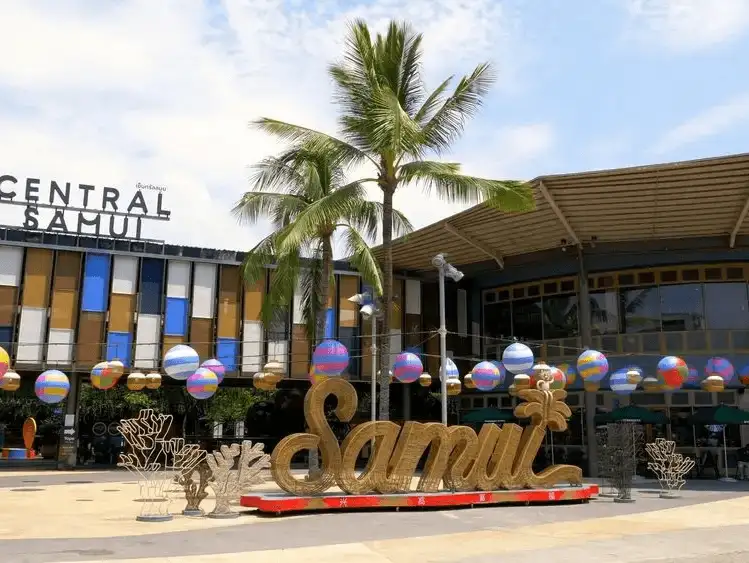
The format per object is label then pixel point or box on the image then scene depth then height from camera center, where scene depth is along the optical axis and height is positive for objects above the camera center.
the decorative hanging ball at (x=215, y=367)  20.56 +1.29
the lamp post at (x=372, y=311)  19.44 +2.71
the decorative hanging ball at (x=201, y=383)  19.77 +0.82
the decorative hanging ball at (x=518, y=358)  19.36 +1.53
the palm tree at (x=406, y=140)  18.78 +7.27
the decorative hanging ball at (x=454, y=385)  23.73 +0.99
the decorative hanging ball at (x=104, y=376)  21.02 +1.05
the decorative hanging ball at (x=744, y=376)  25.16 +1.46
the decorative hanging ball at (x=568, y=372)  26.22 +1.61
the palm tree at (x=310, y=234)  20.52 +5.37
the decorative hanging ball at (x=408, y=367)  21.12 +1.38
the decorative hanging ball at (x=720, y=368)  24.39 +1.65
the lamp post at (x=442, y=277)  18.29 +3.46
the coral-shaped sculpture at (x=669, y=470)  21.12 -1.50
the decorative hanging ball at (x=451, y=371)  24.17 +1.46
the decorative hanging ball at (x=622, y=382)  22.48 +1.08
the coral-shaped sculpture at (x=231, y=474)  14.70 -1.19
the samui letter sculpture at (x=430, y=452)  15.71 -0.79
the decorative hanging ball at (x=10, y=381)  21.39 +0.90
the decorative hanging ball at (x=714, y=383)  23.65 +1.13
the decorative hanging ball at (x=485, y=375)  21.70 +1.20
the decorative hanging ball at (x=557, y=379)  22.50 +1.16
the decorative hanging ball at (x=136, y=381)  20.58 +0.89
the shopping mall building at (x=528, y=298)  27.41 +4.62
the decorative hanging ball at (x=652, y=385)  24.34 +1.09
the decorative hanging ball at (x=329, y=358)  17.52 +1.34
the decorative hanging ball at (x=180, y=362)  18.23 +1.27
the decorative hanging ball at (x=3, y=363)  17.87 +1.19
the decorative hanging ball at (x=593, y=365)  21.14 +1.48
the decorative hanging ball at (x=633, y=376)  22.38 +1.25
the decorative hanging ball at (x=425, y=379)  25.12 +1.24
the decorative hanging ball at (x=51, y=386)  20.52 +0.72
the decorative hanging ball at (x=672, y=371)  22.78 +1.44
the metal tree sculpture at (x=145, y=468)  14.25 -1.06
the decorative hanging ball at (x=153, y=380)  21.01 +0.94
